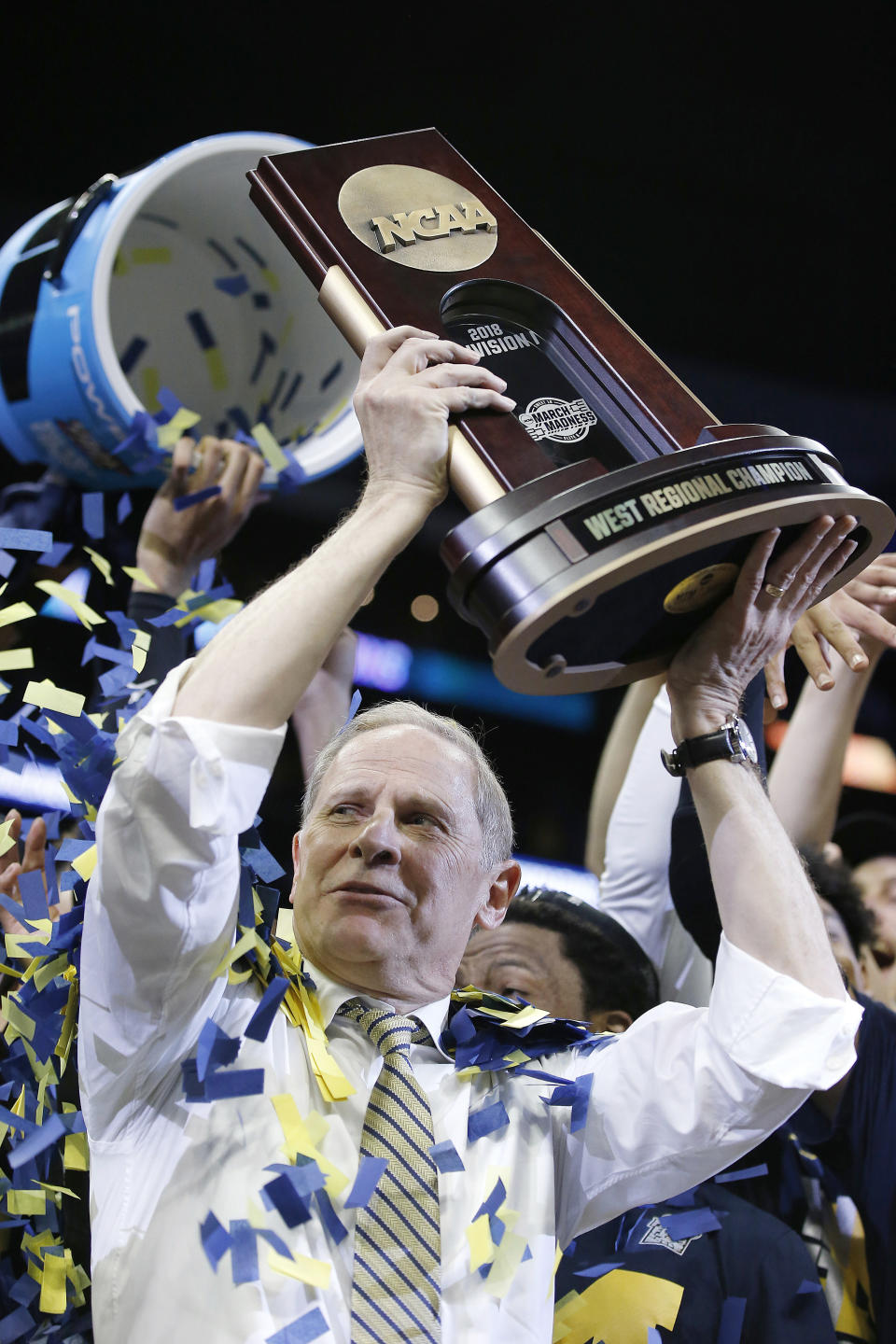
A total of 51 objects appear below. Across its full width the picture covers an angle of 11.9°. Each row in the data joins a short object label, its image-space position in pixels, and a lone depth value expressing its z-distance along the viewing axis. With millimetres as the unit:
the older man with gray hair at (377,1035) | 3269
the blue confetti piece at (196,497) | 3925
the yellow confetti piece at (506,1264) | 3376
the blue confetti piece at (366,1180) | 3330
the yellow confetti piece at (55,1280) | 3440
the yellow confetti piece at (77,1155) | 3426
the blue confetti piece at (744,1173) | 3683
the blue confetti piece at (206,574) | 3889
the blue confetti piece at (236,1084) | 3325
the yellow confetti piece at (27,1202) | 3441
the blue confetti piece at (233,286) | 3943
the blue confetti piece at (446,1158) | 3396
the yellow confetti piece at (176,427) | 3813
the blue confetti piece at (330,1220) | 3335
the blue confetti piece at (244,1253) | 3283
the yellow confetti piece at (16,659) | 3624
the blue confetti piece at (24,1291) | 3449
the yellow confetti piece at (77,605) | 3623
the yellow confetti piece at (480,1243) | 3374
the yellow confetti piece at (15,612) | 3559
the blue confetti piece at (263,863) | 3502
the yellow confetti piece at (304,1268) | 3294
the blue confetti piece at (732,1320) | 3635
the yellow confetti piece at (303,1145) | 3345
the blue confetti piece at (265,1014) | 3334
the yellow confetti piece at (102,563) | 3717
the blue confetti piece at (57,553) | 3747
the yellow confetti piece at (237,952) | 3350
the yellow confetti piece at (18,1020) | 3461
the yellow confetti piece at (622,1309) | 3574
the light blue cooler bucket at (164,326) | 3755
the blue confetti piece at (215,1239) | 3280
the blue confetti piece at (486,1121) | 3452
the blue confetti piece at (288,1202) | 3314
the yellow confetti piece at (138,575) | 3814
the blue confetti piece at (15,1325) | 3444
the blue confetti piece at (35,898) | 3538
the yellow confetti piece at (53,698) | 3469
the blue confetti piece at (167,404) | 3817
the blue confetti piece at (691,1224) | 3620
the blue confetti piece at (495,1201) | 3400
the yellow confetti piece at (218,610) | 3818
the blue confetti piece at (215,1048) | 3329
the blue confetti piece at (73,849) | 3480
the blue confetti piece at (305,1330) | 3271
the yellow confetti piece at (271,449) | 3924
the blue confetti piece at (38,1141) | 3396
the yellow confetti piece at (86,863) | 3418
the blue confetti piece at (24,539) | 3510
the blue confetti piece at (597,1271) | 3585
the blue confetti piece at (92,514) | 3855
